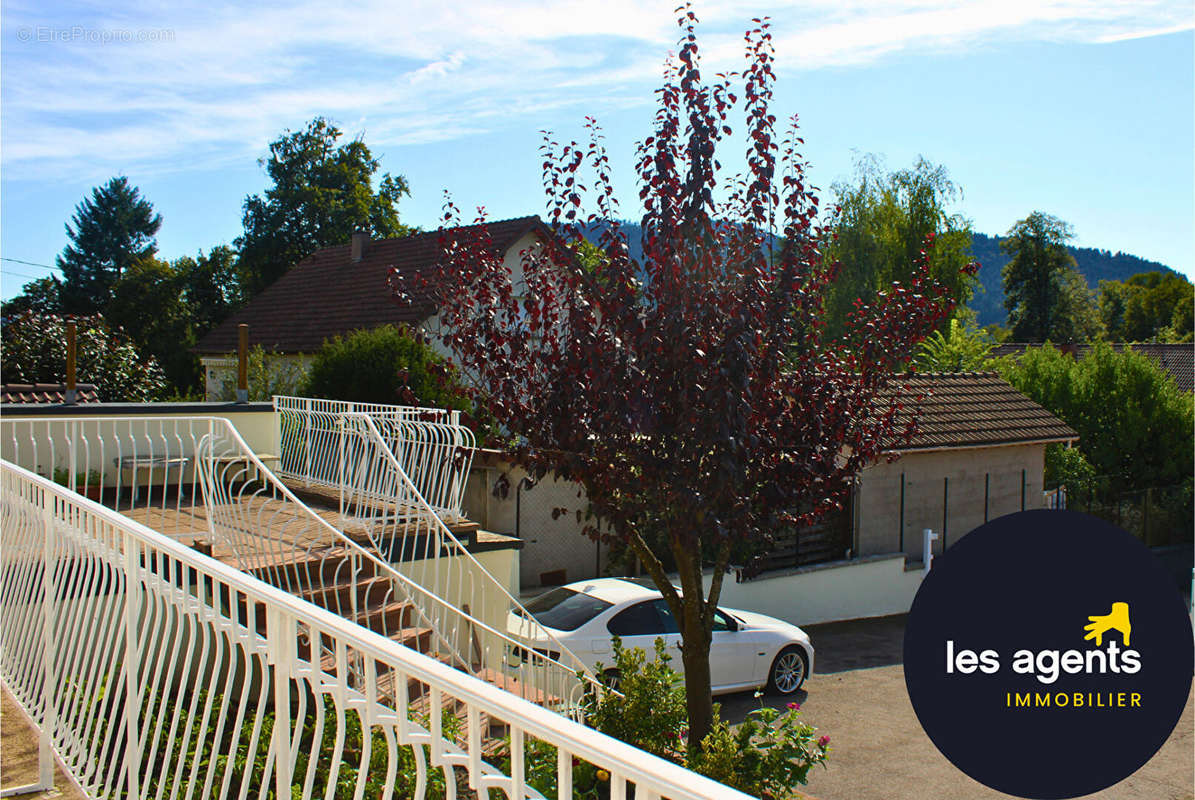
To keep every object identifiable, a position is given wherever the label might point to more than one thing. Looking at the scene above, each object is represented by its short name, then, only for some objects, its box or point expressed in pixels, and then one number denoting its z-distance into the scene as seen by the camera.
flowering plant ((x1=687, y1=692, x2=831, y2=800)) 5.94
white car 9.63
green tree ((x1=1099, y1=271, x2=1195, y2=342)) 67.94
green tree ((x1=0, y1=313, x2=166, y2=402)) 20.34
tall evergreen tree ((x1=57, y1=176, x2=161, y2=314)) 56.91
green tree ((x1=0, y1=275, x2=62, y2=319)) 47.92
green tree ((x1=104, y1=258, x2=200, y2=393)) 40.12
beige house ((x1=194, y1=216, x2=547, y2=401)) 23.78
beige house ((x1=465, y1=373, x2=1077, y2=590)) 12.71
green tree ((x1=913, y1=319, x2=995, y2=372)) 29.44
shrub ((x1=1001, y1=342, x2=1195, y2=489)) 22.92
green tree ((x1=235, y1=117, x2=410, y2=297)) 43.28
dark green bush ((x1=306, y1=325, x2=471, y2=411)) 15.27
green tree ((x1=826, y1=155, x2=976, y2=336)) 36.59
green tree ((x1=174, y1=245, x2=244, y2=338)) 42.56
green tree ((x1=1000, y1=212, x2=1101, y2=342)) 62.47
